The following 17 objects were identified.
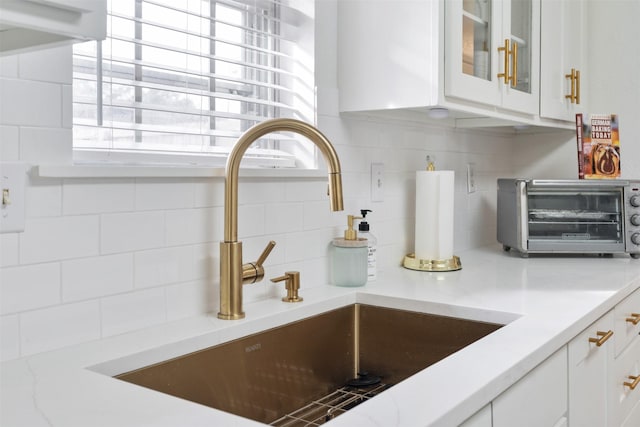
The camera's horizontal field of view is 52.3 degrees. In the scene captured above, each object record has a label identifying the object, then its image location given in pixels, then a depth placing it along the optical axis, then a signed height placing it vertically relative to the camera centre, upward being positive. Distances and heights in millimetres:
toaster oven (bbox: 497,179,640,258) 2293 -57
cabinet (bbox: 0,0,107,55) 665 +192
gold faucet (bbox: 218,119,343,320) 1369 -102
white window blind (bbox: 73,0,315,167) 1341 +280
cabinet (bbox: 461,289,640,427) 1158 -397
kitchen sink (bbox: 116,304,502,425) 1271 -359
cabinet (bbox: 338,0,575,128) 1729 +402
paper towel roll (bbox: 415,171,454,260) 2050 -49
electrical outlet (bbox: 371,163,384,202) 2006 +51
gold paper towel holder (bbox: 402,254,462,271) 2045 -207
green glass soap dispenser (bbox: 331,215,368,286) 1761 -165
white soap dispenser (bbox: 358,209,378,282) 1830 -154
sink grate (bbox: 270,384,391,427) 1431 -481
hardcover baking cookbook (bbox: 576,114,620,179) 2395 +186
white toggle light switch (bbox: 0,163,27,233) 1047 +0
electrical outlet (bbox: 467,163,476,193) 2576 +84
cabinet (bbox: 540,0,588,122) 2340 +532
